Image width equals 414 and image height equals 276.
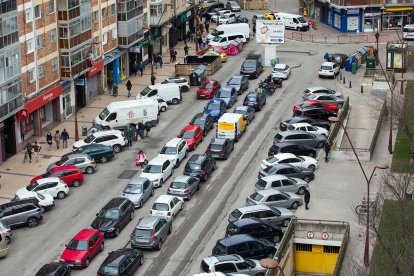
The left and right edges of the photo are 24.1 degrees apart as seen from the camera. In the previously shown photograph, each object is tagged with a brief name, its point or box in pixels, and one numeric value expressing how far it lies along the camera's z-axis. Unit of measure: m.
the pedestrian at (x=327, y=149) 71.94
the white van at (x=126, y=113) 81.25
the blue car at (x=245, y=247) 55.47
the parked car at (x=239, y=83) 91.94
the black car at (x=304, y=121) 78.82
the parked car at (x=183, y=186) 65.69
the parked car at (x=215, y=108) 83.25
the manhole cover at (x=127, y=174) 71.06
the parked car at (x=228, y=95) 87.10
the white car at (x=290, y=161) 69.69
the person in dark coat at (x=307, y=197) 62.94
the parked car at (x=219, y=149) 73.50
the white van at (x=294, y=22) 122.62
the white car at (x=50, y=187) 66.00
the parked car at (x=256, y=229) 58.09
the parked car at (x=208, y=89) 91.25
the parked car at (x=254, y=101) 86.12
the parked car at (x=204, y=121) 79.69
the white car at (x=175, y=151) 72.06
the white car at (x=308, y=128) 76.50
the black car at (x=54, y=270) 52.91
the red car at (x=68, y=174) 68.50
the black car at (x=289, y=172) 67.81
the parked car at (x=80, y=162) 71.00
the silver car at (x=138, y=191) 64.62
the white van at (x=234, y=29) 116.12
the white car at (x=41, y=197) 64.50
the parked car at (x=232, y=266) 53.22
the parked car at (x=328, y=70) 97.76
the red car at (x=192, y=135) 76.00
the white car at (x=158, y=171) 68.31
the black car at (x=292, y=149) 72.56
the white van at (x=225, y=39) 112.88
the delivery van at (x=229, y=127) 77.00
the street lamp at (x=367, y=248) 53.03
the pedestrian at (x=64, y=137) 77.38
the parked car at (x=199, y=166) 68.88
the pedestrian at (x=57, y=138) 77.19
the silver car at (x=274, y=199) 62.81
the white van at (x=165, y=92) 89.06
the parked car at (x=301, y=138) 74.50
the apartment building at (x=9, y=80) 72.37
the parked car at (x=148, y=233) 57.94
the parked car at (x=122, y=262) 53.44
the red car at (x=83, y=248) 55.88
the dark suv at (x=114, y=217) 60.17
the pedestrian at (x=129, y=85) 93.25
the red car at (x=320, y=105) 82.44
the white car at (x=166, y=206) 61.69
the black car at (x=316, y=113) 81.56
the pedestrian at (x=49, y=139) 77.50
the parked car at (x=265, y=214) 60.03
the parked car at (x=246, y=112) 81.84
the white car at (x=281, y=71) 97.44
